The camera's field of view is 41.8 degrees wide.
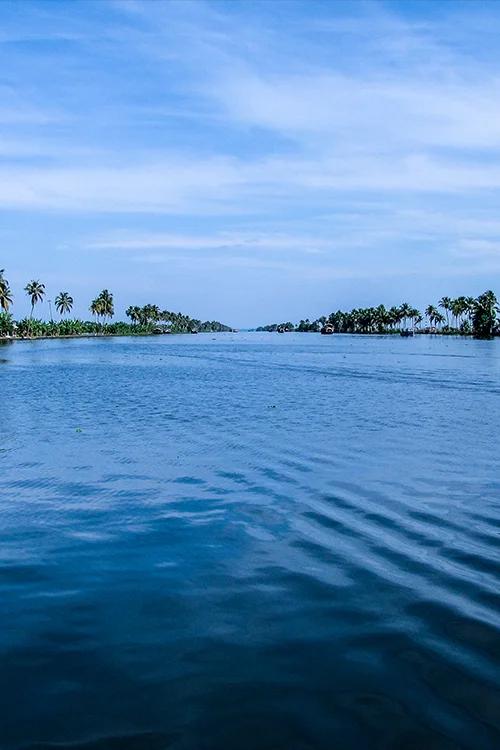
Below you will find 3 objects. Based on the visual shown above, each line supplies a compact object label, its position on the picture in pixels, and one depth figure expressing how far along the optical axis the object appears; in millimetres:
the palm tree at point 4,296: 130750
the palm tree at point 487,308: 194425
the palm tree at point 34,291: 188750
